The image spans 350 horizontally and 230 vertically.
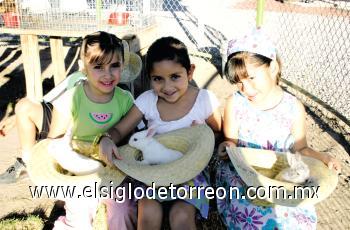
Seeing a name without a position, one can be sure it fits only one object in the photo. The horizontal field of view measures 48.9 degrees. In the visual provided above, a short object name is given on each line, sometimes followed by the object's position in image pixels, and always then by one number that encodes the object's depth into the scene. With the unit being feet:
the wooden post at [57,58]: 14.55
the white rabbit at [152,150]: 6.12
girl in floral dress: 6.06
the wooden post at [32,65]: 13.34
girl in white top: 5.80
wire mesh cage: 12.57
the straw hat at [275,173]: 5.20
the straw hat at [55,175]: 5.49
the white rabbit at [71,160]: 5.95
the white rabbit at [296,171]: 5.55
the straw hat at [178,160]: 5.42
